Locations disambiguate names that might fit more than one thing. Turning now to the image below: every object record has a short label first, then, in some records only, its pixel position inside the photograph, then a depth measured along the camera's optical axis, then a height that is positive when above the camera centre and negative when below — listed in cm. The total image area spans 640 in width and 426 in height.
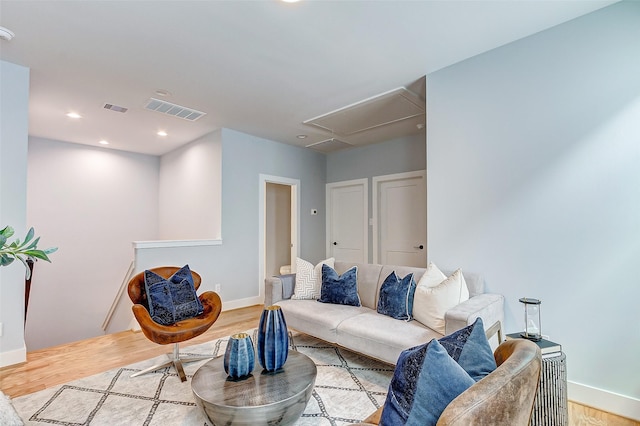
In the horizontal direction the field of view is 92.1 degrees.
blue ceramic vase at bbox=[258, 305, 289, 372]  180 -69
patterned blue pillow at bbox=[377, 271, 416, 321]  258 -62
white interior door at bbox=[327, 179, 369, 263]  531 +8
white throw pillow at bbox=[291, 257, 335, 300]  326 -60
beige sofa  218 -79
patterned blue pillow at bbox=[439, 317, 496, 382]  107 -45
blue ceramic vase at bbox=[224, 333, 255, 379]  172 -75
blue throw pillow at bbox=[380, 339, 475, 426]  92 -50
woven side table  159 -89
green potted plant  83 -7
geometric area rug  194 -121
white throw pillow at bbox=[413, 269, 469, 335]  231 -57
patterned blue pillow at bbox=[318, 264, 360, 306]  305 -63
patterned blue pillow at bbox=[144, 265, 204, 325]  257 -63
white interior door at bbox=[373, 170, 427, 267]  465 +10
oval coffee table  150 -87
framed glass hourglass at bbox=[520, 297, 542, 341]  176 -63
